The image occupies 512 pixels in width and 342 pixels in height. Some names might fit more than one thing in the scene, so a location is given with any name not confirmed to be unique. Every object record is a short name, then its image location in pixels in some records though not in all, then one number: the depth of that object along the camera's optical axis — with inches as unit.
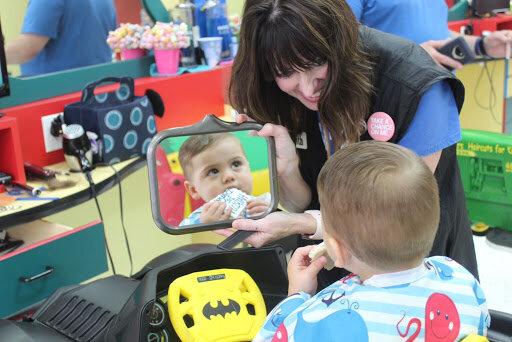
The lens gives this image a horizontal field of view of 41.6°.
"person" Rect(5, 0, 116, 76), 102.0
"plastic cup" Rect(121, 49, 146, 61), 114.6
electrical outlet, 98.1
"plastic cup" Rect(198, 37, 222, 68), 119.5
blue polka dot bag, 97.0
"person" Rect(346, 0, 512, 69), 95.0
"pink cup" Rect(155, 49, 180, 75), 114.6
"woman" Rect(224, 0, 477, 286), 50.9
